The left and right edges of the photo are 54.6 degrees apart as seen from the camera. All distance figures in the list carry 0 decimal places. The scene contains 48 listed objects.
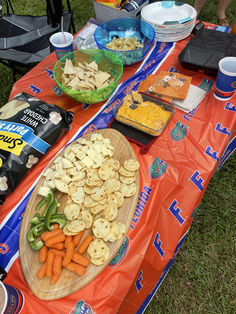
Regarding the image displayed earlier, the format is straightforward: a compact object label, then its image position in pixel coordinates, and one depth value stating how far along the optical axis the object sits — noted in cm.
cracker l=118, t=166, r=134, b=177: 134
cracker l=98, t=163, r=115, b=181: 131
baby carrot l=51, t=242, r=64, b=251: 112
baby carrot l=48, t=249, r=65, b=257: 111
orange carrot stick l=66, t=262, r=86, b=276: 107
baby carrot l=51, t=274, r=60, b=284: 107
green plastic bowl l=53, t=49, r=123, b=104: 158
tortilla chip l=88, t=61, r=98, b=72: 174
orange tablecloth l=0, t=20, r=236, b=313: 112
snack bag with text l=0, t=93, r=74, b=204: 132
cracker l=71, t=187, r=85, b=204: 126
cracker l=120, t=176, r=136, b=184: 132
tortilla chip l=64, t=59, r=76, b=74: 165
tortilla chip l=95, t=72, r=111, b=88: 161
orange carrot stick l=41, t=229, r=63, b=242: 114
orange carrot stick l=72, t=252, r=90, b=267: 109
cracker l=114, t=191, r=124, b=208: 126
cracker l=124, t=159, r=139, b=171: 135
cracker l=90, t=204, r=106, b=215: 121
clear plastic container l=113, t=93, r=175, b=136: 150
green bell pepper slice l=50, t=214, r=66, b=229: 118
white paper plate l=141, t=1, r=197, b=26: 201
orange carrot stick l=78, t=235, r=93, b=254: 113
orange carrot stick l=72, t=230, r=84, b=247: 115
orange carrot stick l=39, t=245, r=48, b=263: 111
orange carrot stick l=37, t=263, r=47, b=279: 108
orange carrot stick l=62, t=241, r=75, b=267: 108
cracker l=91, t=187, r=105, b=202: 123
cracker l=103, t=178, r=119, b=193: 126
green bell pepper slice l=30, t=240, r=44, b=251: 113
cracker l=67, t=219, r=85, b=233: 115
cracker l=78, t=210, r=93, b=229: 119
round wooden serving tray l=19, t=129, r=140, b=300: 106
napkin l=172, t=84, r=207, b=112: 167
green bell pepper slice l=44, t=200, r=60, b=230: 117
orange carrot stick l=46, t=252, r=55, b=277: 108
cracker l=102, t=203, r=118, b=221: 120
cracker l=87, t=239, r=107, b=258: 110
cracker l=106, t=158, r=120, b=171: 136
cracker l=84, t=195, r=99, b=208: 123
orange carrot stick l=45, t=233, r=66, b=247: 112
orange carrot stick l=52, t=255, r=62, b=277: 107
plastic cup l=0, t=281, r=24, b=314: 85
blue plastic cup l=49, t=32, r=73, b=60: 182
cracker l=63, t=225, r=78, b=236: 115
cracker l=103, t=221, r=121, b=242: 114
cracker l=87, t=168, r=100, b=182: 130
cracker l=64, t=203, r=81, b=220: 121
